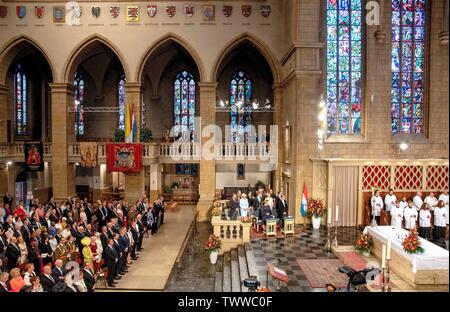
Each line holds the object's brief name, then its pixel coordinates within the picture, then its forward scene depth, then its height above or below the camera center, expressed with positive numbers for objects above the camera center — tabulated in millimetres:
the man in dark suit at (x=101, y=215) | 14820 -2577
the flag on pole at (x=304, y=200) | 14602 -1933
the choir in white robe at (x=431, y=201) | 10311 -1437
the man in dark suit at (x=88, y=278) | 8133 -2837
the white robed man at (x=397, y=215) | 11570 -2018
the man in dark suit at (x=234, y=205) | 14469 -2135
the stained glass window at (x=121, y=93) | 25359 +4156
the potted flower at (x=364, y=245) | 10438 -2677
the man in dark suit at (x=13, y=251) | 9469 -2590
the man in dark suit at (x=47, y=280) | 7453 -2655
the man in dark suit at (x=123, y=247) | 10555 -2817
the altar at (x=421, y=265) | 7414 -2439
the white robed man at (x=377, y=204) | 13250 -1896
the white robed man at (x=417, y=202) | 11562 -1604
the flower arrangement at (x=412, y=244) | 8000 -2049
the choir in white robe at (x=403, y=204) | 11776 -1702
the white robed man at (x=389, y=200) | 12975 -1713
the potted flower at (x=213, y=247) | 11641 -3054
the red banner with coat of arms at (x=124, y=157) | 18578 -248
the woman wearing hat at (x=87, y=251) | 9461 -2616
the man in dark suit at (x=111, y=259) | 9781 -2910
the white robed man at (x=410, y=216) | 11039 -1953
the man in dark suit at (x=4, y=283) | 6789 -2502
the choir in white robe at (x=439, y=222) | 9070 -1784
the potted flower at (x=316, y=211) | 14302 -2336
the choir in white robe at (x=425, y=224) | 10633 -2108
